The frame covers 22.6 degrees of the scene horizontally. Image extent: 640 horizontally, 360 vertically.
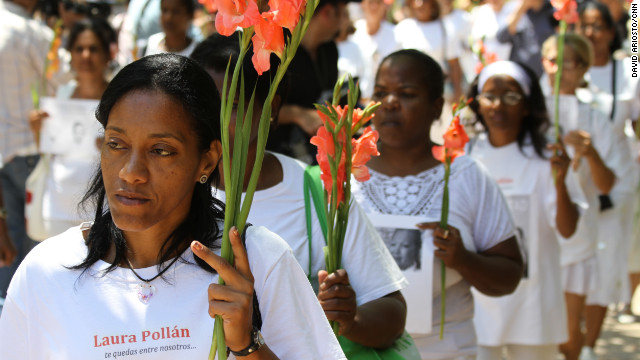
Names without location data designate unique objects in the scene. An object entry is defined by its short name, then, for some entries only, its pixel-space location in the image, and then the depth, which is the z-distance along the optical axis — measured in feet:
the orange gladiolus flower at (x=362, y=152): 16.92
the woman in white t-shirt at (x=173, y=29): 37.00
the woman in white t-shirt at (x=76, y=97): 32.09
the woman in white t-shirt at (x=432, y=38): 51.81
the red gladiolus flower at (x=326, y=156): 16.11
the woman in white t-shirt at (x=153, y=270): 12.03
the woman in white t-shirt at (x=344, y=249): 16.61
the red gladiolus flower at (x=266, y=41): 11.42
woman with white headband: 28.32
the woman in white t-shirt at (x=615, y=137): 40.24
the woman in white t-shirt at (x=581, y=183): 36.08
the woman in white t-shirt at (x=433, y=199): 21.69
